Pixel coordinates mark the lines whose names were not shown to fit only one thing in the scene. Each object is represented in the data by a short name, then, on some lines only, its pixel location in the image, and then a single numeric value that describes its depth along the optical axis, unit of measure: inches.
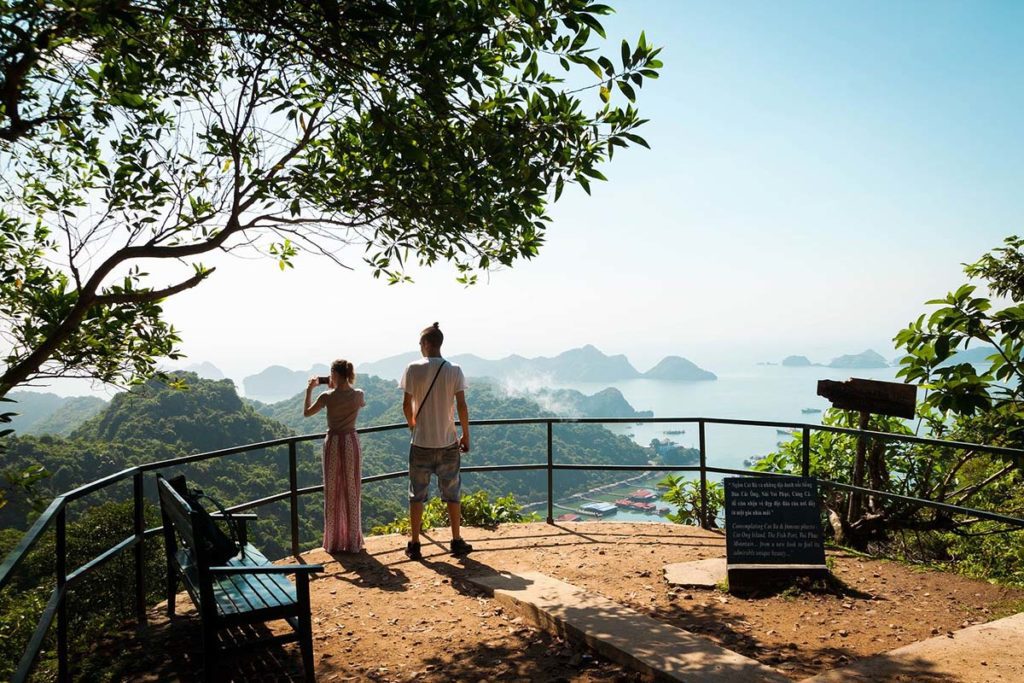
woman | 274.4
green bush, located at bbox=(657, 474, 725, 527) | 396.5
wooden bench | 153.2
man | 264.5
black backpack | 157.0
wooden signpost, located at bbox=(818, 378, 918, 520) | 261.6
